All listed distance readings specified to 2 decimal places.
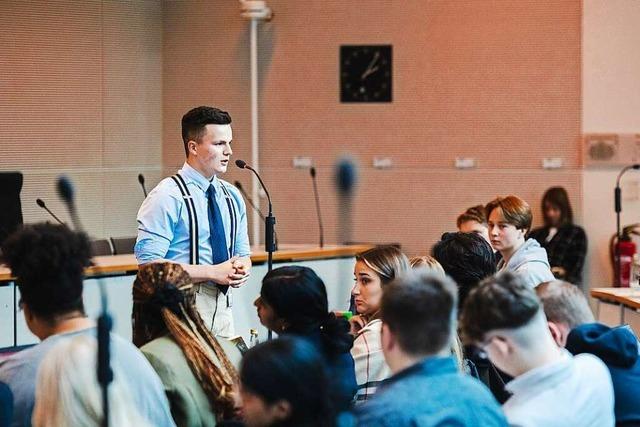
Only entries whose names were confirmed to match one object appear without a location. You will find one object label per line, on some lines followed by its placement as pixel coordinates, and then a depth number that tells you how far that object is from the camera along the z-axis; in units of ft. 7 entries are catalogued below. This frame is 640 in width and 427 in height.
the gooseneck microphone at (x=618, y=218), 43.31
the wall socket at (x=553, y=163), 46.09
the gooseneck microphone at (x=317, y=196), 47.70
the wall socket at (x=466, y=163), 46.80
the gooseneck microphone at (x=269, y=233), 24.96
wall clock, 47.03
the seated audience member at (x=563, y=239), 44.49
